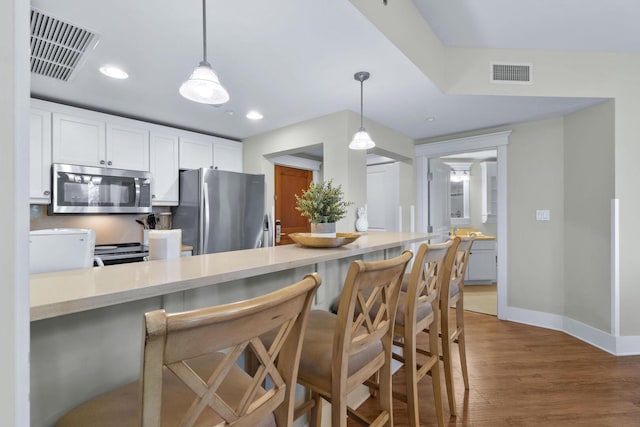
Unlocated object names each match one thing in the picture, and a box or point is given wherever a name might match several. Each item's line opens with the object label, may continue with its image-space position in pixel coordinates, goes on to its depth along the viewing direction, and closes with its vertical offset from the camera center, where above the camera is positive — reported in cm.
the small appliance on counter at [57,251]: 111 -15
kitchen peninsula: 69 -30
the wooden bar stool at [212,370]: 46 -30
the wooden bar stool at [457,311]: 181 -64
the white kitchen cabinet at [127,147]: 290 +65
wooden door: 461 +24
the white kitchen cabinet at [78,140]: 262 +66
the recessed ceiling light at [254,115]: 298 +100
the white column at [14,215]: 41 +0
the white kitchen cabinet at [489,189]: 529 +41
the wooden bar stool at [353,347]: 93 -47
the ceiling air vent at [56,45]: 162 +101
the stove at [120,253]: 267 -38
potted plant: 160 +3
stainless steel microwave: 258 +21
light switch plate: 325 -3
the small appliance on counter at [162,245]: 116 -12
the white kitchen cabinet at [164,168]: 319 +48
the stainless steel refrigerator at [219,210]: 311 +3
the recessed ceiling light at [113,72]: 210 +101
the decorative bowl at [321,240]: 150 -14
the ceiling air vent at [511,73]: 261 +121
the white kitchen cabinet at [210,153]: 344 +72
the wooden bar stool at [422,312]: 134 -50
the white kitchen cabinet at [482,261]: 491 -80
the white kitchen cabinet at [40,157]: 249 +47
